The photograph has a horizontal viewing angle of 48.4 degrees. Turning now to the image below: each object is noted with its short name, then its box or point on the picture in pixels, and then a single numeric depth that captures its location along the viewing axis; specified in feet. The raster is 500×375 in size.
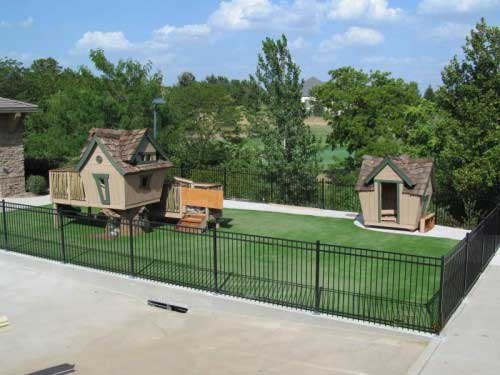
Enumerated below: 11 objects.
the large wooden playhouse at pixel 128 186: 56.29
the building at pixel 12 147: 84.23
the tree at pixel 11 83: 153.17
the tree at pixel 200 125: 101.76
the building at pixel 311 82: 472.44
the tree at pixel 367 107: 119.44
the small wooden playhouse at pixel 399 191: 57.52
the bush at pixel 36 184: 86.53
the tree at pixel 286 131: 76.23
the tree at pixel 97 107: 90.68
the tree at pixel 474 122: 61.62
